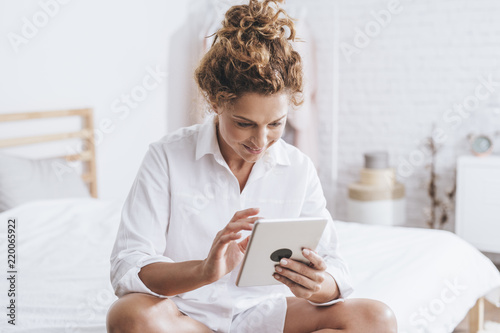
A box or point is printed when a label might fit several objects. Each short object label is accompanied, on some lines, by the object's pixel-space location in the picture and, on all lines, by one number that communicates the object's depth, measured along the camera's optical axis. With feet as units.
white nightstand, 11.43
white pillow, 9.12
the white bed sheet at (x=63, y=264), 5.44
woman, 4.19
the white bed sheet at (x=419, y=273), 6.00
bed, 5.71
